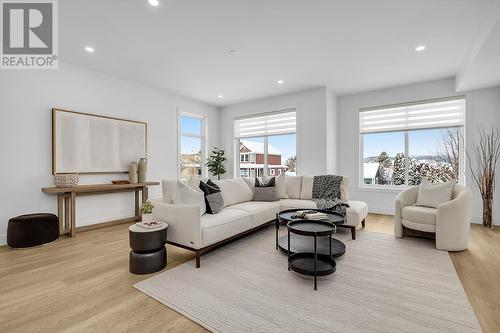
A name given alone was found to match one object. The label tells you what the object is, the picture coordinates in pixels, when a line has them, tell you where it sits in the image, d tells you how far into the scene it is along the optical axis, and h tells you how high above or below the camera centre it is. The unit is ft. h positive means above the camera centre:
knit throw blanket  13.59 -1.61
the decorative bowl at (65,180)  12.19 -0.71
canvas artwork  12.87 +1.46
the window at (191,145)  20.02 +1.83
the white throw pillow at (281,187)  15.87 -1.46
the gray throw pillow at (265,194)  14.70 -1.79
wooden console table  12.18 -1.79
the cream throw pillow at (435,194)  11.64 -1.47
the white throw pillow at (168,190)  10.52 -1.08
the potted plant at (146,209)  12.57 -2.30
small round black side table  8.07 -2.94
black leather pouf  10.55 -2.94
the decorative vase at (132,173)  15.30 -0.45
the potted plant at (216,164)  21.47 +0.16
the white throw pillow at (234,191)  13.05 -1.50
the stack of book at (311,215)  9.45 -2.06
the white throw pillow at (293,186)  15.83 -1.40
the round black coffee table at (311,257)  7.39 -3.33
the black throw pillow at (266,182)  15.25 -1.09
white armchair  10.08 -2.52
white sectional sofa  8.73 -2.23
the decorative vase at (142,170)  15.72 -0.30
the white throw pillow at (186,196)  9.93 -1.29
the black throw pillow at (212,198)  10.84 -1.52
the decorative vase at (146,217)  13.23 -2.90
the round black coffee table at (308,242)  9.38 -3.42
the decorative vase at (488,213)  13.97 -2.91
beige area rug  5.55 -3.71
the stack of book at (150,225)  8.41 -2.15
